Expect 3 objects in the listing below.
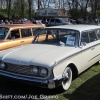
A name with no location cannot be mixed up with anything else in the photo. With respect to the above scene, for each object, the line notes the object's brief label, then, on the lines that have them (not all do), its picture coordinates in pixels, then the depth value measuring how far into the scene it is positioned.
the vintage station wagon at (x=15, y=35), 4.79
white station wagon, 2.65
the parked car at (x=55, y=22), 16.53
